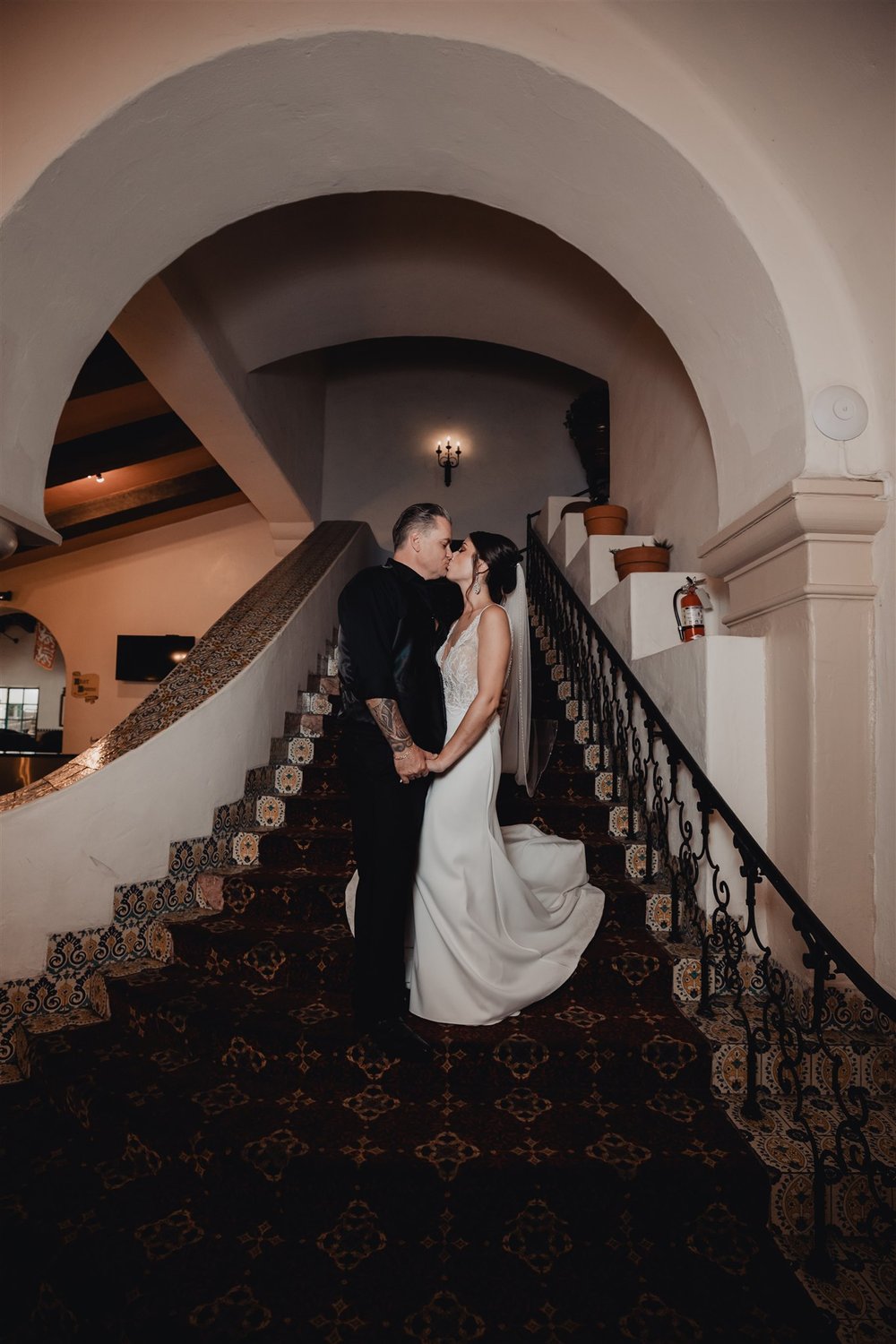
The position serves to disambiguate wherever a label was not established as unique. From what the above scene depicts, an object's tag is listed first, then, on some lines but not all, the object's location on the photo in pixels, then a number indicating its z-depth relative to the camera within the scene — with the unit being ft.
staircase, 5.51
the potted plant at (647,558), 14.70
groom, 7.93
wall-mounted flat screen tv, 28.09
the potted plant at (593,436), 22.57
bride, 8.36
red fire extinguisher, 12.05
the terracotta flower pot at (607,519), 17.76
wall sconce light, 29.14
